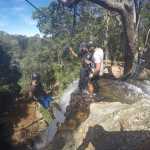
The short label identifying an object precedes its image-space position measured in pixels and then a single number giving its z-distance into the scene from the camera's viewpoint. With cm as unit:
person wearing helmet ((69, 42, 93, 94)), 560
